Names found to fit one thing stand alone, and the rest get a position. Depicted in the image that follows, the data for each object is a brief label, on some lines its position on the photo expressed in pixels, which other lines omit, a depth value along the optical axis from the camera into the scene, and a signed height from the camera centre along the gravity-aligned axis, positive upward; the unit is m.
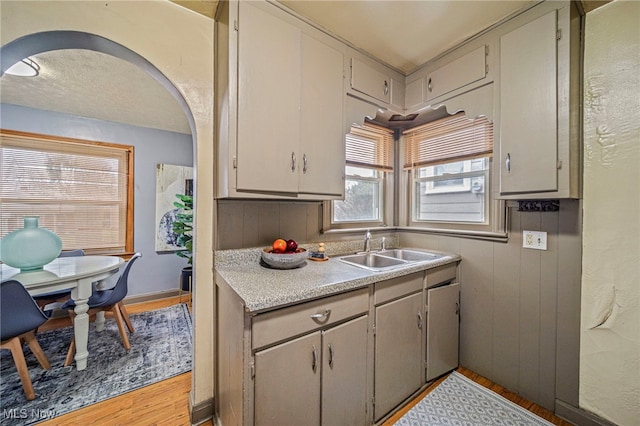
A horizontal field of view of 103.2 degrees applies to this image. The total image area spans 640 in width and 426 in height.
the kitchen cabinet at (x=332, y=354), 1.04 -0.71
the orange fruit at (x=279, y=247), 1.55 -0.22
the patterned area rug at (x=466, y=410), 1.49 -1.22
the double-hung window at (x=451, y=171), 1.98 +0.36
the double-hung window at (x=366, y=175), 2.25 +0.35
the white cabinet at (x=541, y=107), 1.39 +0.62
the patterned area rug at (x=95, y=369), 1.63 -1.26
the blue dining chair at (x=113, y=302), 2.23 -0.83
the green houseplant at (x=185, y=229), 3.17 -0.24
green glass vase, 1.87 -0.29
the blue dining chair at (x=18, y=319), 1.59 -0.73
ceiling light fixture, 1.94 +1.12
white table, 1.80 -0.53
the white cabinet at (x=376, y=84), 1.78 +0.98
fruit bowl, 1.49 -0.28
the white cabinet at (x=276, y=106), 1.30 +0.60
